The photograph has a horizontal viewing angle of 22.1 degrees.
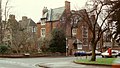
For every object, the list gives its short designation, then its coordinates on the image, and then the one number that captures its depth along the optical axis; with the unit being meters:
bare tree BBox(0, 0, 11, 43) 68.36
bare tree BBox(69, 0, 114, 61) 38.25
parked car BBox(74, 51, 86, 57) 69.67
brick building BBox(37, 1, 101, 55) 77.22
